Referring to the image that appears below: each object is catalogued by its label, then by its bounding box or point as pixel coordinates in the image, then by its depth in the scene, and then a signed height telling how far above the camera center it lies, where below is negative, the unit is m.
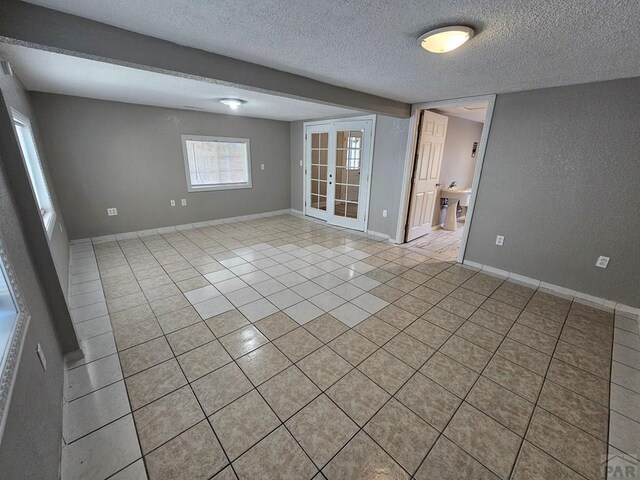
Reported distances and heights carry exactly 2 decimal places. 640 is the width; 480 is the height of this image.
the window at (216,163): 4.90 -0.10
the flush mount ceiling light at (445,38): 1.49 +0.71
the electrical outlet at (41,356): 1.32 -1.00
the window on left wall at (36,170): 2.74 -0.19
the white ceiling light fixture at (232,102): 3.59 +0.75
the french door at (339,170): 4.71 -0.18
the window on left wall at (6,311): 1.03 -0.68
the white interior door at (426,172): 4.13 -0.16
